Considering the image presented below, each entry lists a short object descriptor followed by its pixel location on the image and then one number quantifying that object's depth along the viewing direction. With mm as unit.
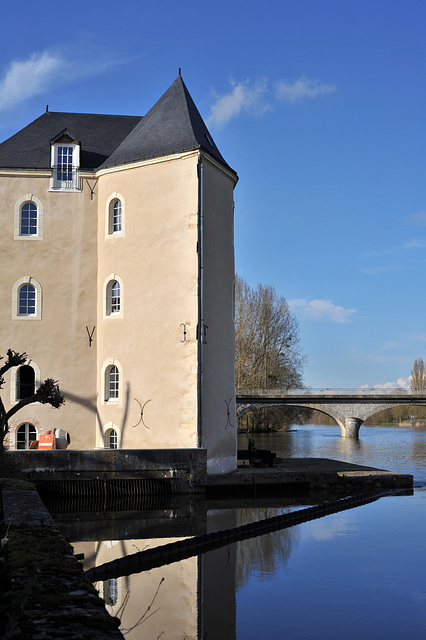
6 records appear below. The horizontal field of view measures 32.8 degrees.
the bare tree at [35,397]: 18625
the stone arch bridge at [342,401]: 57719
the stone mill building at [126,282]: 21391
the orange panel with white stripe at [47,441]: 21969
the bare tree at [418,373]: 112575
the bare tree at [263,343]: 62156
